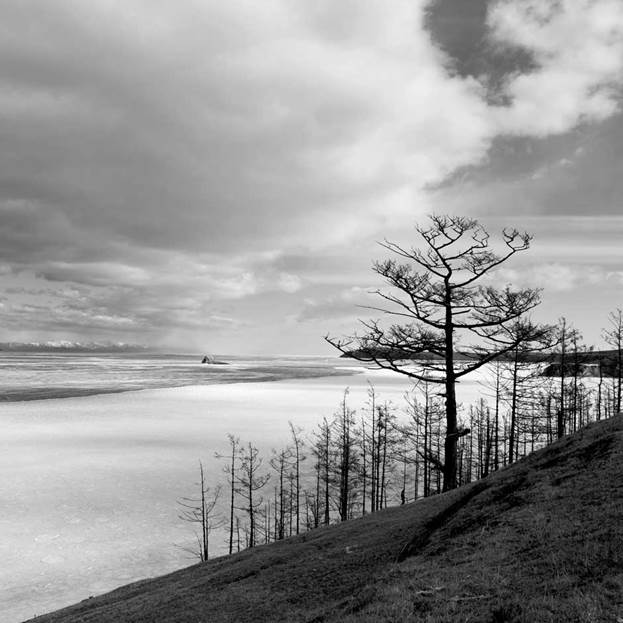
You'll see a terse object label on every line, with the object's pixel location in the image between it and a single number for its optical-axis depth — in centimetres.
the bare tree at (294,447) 5006
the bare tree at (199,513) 3900
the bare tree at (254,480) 4892
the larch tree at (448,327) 1622
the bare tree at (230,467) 5345
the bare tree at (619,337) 3928
